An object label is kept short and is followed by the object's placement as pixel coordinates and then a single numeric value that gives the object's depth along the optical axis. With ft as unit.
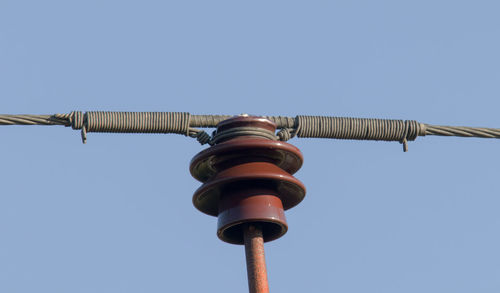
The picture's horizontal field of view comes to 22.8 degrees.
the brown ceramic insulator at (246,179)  40.01
